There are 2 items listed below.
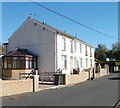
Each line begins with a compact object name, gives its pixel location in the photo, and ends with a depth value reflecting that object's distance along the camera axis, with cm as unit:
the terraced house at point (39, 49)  1788
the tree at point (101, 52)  5556
